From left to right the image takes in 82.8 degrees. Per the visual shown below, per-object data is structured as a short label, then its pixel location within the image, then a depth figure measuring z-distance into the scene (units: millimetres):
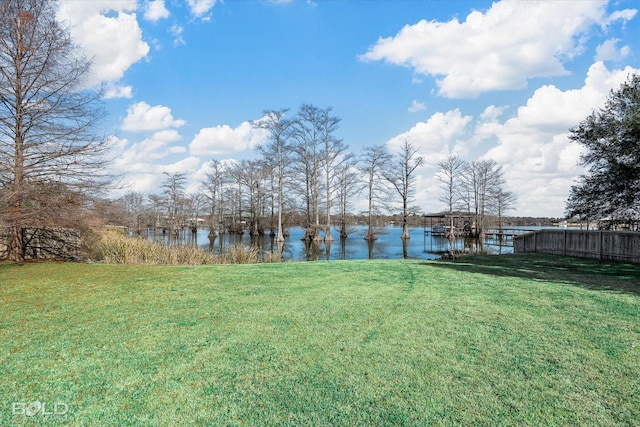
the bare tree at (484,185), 42969
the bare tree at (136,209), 46406
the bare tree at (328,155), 34094
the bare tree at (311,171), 33562
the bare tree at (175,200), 47094
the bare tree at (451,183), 43188
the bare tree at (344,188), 37675
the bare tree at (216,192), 45250
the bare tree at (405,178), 38906
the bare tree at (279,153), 31516
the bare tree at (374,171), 39031
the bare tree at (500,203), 43000
